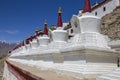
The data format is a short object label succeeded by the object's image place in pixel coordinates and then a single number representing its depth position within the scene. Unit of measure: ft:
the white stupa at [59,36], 16.06
